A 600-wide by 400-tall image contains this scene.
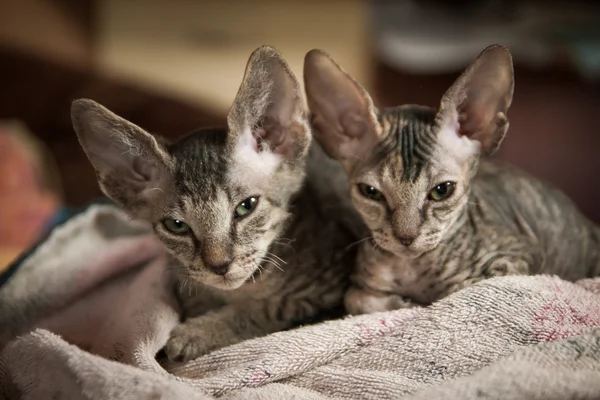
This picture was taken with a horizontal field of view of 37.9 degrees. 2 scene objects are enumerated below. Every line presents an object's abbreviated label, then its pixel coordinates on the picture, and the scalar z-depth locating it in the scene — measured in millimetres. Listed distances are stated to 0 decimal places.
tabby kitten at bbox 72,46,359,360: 377
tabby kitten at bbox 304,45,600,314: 375
